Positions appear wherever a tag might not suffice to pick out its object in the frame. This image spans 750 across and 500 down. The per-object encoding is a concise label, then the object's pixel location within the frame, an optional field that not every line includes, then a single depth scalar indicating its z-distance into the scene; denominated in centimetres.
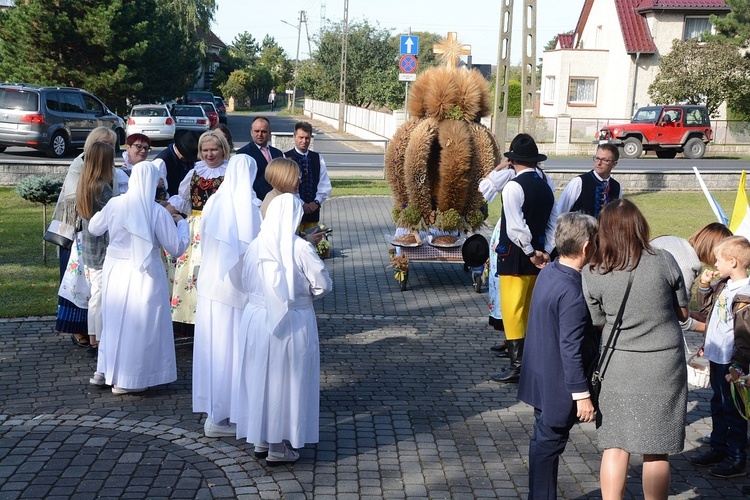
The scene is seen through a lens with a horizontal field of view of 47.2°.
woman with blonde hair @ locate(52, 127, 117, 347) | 735
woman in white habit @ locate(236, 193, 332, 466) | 516
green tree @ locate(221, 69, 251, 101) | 8138
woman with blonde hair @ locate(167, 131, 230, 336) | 755
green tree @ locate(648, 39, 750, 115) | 3694
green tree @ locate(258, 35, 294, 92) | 10425
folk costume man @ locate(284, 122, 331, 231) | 939
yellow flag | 614
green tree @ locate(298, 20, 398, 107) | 6097
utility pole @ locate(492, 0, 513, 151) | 2027
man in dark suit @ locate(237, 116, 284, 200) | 887
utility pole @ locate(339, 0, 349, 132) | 5069
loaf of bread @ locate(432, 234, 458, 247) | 1073
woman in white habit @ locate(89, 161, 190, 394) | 640
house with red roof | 4309
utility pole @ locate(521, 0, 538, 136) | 2270
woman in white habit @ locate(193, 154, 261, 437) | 566
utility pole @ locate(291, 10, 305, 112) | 7900
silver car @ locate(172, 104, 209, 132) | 3812
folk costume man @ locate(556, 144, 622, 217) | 787
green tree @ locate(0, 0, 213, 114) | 3647
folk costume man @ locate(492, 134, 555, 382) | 693
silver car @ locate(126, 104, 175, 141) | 3253
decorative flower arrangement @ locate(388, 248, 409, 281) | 1064
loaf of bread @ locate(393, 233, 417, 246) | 1073
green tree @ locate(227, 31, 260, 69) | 12592
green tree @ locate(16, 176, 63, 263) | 1075
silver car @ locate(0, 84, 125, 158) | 2409
